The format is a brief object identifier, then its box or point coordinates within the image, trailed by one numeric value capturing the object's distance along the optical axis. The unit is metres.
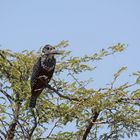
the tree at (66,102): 12.15
